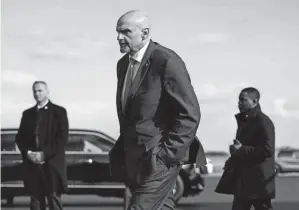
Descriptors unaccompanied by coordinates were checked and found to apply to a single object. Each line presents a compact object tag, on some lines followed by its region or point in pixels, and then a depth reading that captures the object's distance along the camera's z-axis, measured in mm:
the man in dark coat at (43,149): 10445
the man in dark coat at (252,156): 8492
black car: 16953
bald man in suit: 5551
